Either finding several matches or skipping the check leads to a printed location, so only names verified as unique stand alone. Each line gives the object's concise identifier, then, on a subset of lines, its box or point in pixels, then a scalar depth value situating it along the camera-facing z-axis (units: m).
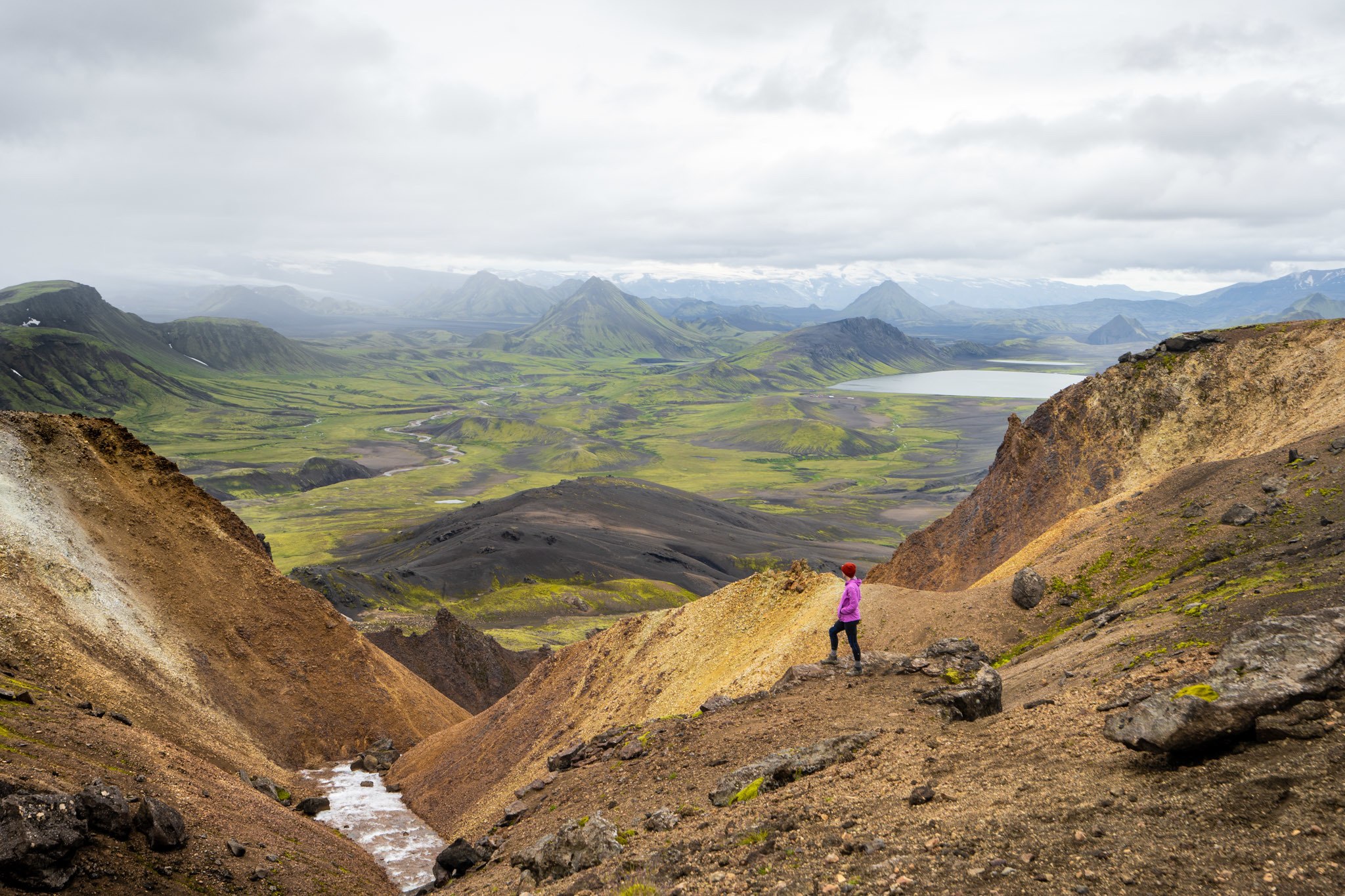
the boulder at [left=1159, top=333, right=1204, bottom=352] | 58.19
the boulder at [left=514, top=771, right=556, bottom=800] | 27.84
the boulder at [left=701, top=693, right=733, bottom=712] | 27.56
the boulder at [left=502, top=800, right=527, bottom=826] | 26.19
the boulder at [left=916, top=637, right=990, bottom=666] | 25.03
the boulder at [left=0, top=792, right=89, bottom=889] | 15.69
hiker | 24.88
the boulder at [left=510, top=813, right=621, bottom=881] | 18.38
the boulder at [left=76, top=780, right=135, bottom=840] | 18.27
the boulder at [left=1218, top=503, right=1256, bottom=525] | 31.84
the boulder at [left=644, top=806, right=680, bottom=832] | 19.00
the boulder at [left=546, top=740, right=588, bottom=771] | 28.48
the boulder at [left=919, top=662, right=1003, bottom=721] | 20.17
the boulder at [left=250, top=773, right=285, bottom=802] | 33.28
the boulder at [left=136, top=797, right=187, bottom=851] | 19.14
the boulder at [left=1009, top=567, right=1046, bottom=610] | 32.38
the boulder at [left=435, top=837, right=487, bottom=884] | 23.86
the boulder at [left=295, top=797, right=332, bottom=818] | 34.16
